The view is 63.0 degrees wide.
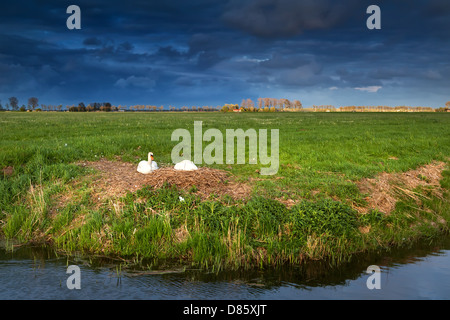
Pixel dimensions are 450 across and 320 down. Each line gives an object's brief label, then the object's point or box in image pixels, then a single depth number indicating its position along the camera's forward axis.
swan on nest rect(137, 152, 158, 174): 15.34
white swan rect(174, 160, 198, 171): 14.88
